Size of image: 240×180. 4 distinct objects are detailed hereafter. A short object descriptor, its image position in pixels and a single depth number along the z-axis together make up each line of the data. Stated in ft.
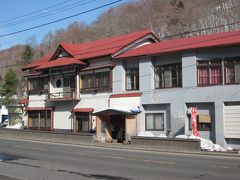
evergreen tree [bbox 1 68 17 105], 232.53
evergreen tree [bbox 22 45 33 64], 326.03
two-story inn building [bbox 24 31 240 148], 102.42
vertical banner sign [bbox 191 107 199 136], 102.08
